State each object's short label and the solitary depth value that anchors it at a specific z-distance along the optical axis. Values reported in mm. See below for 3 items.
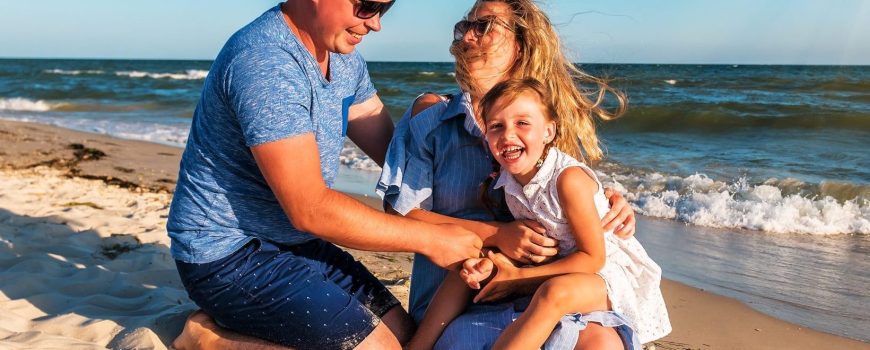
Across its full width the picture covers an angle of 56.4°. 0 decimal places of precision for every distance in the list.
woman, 2939
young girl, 2590
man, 2623
